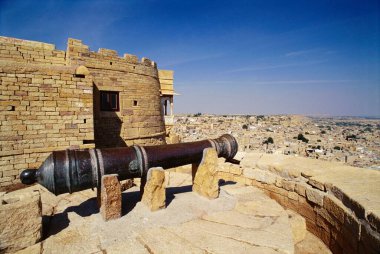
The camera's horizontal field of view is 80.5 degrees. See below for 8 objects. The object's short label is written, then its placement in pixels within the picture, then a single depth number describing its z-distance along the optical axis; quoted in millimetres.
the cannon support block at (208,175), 3932
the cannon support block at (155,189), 3342
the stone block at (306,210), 3494
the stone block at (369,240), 2110
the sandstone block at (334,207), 2801
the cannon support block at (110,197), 2984
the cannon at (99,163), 2721
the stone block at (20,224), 2398
